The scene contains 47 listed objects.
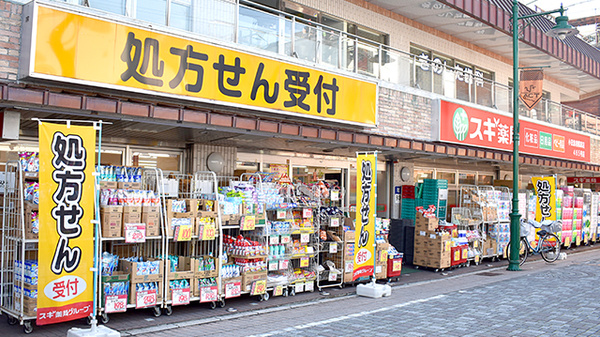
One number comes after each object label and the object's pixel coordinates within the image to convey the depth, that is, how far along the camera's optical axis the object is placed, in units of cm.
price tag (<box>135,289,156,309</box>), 799
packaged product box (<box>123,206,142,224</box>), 796
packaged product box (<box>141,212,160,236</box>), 819
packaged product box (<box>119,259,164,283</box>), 802
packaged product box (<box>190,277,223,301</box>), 870
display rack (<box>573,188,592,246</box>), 2017
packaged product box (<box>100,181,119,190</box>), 796
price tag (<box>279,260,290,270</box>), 1010
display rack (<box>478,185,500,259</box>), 1556
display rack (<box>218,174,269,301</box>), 928
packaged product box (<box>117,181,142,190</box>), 818
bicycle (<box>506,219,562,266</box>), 1598
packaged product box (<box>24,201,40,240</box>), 728
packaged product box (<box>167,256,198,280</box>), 842
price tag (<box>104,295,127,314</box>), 766
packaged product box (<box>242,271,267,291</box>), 935
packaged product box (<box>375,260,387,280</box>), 1165
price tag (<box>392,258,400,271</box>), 1206
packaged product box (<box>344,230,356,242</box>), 1123
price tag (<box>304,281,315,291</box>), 1055
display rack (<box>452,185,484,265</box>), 1510
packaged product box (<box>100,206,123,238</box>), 776
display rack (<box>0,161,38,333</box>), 714
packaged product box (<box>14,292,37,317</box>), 705
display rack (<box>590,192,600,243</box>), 2138
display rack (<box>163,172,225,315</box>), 845
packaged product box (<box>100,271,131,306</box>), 769
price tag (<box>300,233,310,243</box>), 1055
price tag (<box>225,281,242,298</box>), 909
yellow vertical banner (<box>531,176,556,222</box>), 1809
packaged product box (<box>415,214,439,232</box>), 1380
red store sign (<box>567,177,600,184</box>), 2704
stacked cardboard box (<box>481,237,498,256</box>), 1562
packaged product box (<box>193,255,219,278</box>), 870
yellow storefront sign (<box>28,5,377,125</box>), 758
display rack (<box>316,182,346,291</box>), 1101
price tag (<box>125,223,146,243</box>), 791
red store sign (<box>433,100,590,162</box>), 1513
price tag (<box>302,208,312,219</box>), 1058
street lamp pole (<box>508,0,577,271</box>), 1427
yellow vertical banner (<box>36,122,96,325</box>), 673
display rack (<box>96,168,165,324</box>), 773
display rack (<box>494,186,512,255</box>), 1611
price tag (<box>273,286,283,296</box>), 994
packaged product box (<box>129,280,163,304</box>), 798
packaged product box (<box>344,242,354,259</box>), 1118
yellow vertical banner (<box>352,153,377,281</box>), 1041
